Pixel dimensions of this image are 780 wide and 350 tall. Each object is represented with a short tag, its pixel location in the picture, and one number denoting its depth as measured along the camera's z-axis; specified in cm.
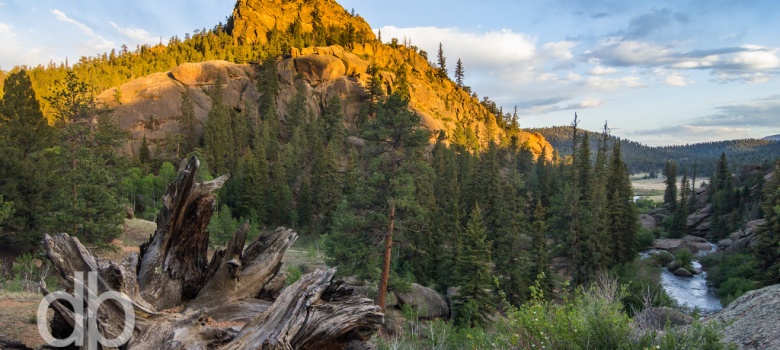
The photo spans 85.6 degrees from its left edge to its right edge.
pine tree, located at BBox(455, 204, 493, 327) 2414
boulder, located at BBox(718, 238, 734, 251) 5123
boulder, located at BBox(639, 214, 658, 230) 7038
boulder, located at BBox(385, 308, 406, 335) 2077
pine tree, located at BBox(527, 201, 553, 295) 3148
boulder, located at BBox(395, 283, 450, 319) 2517
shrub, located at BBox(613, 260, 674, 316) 3184
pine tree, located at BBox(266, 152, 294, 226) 5725
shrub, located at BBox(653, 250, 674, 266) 4869
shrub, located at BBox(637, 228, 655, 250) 5675
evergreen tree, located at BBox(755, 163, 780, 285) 2998
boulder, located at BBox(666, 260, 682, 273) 4547
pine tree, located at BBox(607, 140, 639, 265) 4303
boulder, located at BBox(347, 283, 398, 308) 2065
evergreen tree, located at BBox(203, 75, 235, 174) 6272
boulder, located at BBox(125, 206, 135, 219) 3870
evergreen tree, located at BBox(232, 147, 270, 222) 5511
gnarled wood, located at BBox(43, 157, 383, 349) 593
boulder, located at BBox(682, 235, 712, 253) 5366
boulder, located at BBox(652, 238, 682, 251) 5501
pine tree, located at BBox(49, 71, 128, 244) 2353
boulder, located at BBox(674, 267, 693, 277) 4353
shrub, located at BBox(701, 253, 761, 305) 3316
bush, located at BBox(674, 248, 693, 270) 4553
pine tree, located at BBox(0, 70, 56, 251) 2717
